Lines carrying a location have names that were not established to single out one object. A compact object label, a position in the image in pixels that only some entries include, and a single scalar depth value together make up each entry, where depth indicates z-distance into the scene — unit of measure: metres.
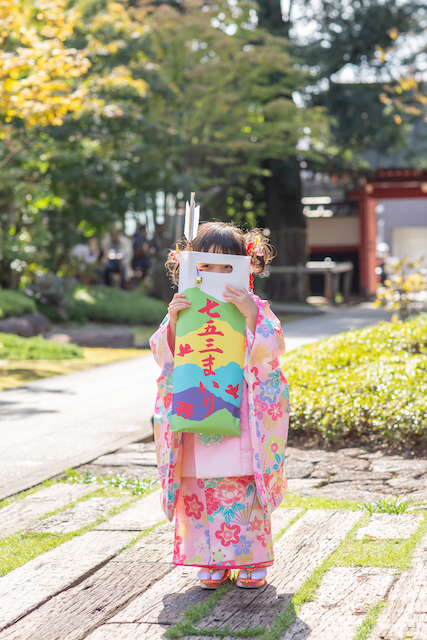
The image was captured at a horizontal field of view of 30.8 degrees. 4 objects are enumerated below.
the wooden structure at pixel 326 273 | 20.98
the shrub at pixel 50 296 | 13.83
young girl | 2.85
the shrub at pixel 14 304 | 12.34
